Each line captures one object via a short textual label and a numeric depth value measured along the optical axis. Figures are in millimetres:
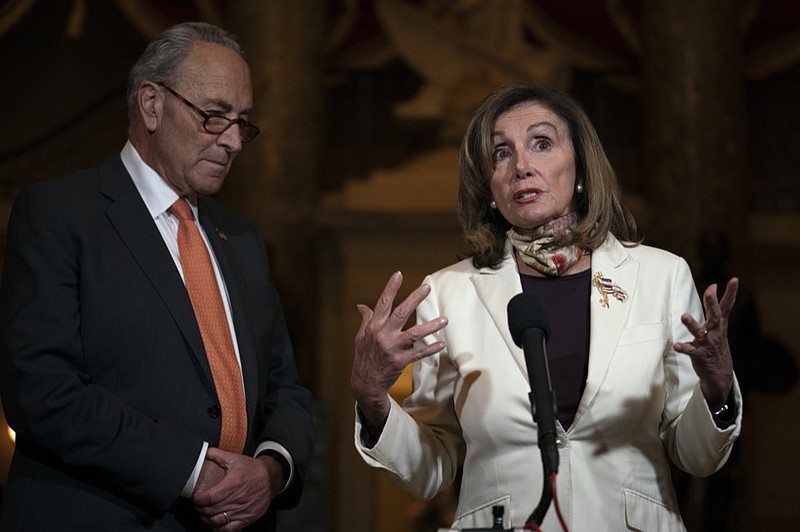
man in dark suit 5016
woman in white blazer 4777
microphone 3861
